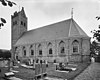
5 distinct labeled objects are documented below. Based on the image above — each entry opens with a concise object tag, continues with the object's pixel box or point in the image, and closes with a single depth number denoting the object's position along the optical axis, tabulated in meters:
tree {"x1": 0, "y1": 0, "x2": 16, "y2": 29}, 2.04
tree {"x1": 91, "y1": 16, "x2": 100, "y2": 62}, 4.23
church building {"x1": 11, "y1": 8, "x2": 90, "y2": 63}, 23.08
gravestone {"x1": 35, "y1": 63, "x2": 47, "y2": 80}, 6.55
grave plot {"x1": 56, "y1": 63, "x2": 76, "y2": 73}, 12.75
